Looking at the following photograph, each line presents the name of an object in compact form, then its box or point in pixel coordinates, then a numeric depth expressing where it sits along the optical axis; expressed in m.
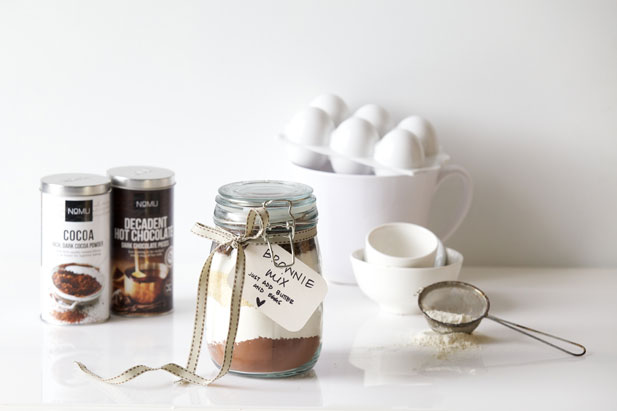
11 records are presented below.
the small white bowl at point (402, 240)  1.44
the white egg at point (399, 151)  1.46
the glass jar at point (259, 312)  1.23
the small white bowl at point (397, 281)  1.40
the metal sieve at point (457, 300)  1.38
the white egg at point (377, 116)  1.52
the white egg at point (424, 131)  1.51
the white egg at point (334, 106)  1.52
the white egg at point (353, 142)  1.47
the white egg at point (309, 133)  1.49
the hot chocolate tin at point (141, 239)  1.38
